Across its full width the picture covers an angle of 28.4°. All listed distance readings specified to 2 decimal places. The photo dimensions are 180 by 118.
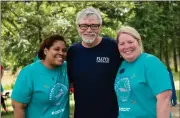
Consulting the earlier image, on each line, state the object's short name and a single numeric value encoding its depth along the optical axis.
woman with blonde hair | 2.81
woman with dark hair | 3.18
